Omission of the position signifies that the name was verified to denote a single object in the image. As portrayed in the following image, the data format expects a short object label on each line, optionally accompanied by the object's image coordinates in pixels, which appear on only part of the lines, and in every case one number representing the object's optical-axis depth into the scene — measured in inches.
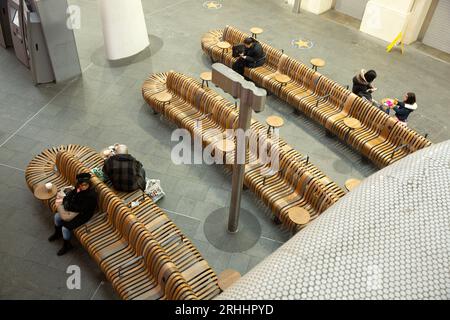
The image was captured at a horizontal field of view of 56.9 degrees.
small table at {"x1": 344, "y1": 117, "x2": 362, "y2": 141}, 322.8
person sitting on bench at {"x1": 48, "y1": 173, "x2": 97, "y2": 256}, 237.8
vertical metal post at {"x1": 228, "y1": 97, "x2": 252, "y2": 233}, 205.2
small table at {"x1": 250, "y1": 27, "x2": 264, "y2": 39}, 433.7
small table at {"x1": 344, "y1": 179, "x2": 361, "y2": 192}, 266.5
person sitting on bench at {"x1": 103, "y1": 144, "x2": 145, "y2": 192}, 259.8
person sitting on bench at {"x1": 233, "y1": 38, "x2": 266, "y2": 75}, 383.6
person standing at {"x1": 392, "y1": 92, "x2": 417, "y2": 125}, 320.7
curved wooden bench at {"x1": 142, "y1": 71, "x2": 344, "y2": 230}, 264.2
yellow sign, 469.4
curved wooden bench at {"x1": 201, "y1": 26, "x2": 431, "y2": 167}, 306.8
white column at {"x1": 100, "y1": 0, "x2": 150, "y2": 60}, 393.7
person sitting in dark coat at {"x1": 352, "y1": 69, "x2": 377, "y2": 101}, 338.6
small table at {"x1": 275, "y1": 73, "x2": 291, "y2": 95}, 370.9
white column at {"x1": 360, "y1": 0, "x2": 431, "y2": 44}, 458.6
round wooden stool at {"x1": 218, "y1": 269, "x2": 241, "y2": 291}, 212.9
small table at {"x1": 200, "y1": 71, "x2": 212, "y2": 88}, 365.4
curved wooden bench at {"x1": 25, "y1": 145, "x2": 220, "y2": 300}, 214.8
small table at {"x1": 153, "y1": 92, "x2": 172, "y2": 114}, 342.6
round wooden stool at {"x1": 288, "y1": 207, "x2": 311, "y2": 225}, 249.8
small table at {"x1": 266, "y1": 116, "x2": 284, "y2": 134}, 319.3
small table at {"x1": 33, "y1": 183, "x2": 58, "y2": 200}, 260.9
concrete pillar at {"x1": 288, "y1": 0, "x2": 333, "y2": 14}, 540.1
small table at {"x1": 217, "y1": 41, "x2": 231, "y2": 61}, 415.2
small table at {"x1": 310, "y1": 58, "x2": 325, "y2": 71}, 385.1
